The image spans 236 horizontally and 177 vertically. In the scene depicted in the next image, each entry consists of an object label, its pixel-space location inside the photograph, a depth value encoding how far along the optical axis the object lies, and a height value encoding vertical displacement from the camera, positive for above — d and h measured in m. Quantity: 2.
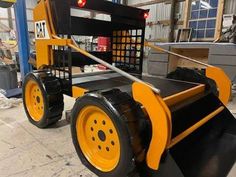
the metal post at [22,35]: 2.86 +0.11
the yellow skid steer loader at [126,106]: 1.03 -0.41
